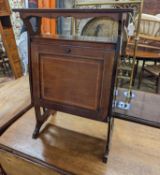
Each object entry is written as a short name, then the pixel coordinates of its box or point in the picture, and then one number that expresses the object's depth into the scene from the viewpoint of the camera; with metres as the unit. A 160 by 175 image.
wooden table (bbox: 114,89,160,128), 1.27
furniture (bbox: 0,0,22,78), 1.94
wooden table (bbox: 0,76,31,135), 1.29
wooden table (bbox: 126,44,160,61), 2.38
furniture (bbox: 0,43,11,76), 2.07
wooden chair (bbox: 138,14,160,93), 2.43
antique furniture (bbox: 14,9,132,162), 0.77
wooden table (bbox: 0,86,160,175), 0.95
